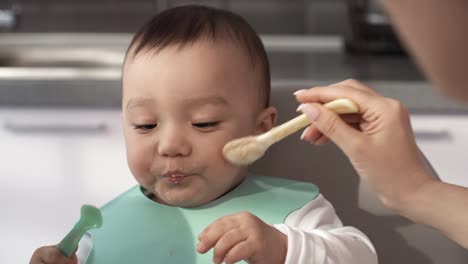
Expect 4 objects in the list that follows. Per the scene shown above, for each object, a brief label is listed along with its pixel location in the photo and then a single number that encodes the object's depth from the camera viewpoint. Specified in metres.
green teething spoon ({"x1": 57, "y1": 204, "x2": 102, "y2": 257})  0.85
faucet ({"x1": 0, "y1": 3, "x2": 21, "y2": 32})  1.69
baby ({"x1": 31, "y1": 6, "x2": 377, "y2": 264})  0.88
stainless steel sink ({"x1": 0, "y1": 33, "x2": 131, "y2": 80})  1.59
